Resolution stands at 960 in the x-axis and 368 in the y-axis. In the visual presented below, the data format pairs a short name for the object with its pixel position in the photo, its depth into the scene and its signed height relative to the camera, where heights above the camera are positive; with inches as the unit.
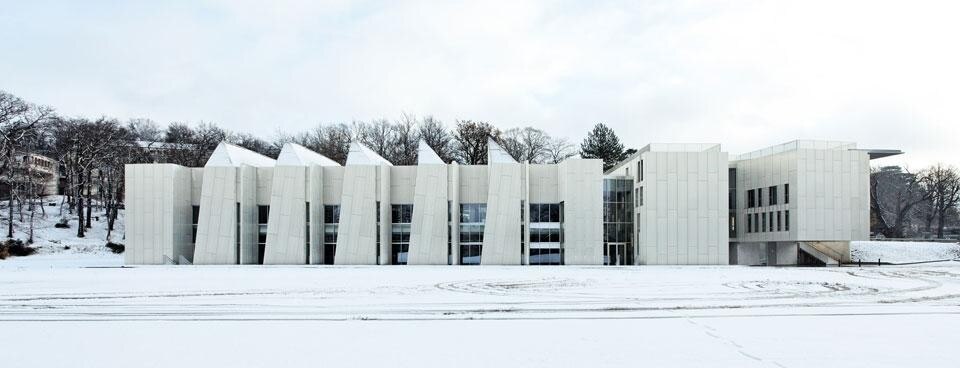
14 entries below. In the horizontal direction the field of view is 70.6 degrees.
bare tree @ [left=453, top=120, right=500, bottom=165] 3244.3 +325.5
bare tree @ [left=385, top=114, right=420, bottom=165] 3385.3 +317.7
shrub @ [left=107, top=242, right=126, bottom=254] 2687.0 -164.6
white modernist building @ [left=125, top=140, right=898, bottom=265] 2066.9 -9.3
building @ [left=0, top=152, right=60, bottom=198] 2623.0 +119.8
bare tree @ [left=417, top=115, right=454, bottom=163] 3422.7 +350.6
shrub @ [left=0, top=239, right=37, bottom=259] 2454.1 -156.2
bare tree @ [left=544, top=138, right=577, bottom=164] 3715.6 +308.7
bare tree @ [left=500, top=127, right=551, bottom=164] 3548.2 +332.0
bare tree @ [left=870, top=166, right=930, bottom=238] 3496.6 +75.4
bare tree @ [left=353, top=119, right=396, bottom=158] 3481.8 +365.6
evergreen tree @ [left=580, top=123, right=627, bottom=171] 3444.9 +307.0
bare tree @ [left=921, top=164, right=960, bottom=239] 3597.4 +110.9
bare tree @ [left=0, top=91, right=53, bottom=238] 2546.8 +324.0
